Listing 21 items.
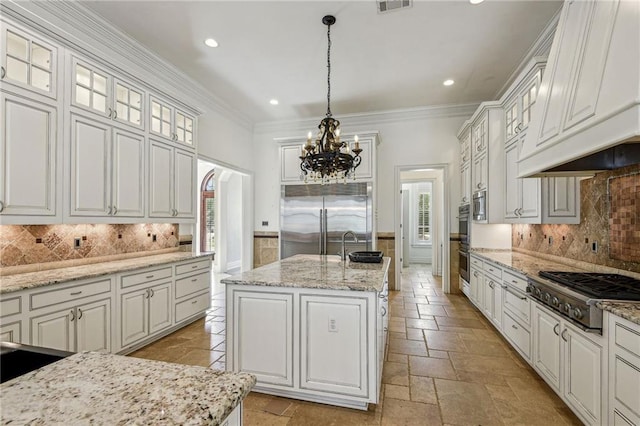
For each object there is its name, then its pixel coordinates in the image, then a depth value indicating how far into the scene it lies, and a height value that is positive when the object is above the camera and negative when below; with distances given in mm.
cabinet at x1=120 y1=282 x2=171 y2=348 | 2852 -1025
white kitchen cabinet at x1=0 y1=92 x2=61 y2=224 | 2131 +388
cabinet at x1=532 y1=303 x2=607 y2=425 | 1729 -987
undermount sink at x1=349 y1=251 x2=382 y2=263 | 3034 -441
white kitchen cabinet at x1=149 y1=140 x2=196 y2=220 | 3416 +381
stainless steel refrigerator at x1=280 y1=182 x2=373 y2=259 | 5184 -57
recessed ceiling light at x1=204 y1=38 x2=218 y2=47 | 3342 +1945
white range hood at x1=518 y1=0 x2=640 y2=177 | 1430 +693
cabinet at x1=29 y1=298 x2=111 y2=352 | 2199 -921
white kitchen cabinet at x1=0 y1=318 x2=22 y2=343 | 1967 -800
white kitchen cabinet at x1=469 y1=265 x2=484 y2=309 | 3945 -1001
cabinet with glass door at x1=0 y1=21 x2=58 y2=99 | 2146 +1160
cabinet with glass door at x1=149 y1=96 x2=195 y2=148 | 3445 +1124
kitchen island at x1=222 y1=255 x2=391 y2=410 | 2076 -886
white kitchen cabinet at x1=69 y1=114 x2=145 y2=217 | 2607 +409
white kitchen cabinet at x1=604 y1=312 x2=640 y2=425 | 1470 -803
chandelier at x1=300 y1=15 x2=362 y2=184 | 2820 +573
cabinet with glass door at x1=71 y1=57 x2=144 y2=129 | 2645 +1145
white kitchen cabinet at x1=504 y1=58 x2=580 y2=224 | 2877 +323
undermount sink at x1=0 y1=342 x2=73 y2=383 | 902 -462
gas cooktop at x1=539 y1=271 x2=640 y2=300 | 1747 -460
